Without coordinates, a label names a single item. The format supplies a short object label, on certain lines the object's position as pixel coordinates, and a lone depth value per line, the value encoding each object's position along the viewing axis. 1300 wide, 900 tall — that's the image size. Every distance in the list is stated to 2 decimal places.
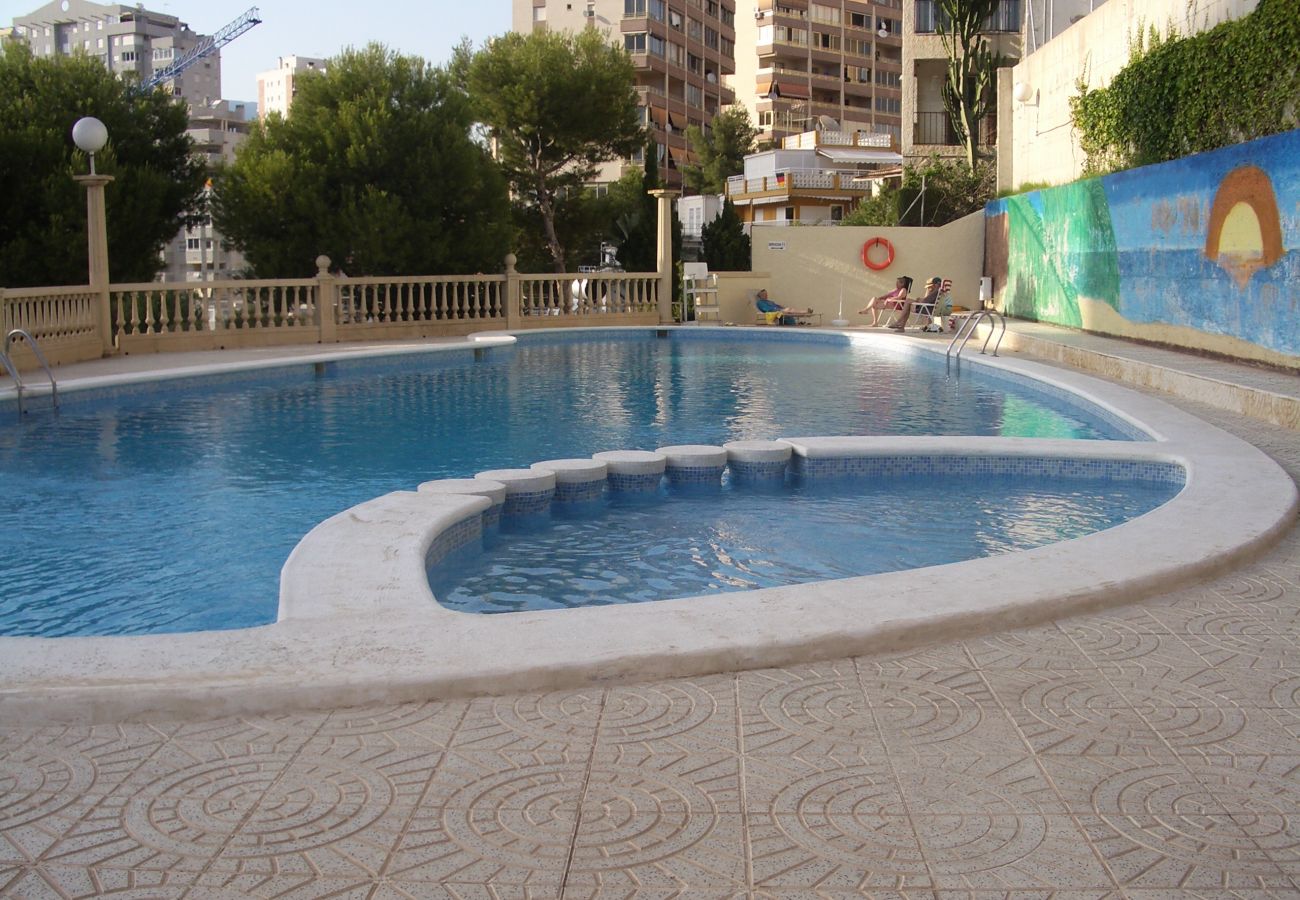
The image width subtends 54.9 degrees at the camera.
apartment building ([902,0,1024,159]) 36.69
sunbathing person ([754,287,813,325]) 22.73
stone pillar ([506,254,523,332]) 21.81
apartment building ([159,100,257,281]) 101.06
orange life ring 23.88
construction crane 150.07
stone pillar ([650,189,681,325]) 23.24
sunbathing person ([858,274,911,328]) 20.94
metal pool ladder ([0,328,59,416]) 11.43
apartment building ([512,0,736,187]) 74.31
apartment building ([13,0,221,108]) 153.88
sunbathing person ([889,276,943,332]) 20.78
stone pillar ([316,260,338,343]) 19.28
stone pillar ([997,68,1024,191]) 25.86
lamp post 15.09
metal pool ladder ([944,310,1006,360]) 15.74
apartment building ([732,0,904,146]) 90.94
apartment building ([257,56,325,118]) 148.25
